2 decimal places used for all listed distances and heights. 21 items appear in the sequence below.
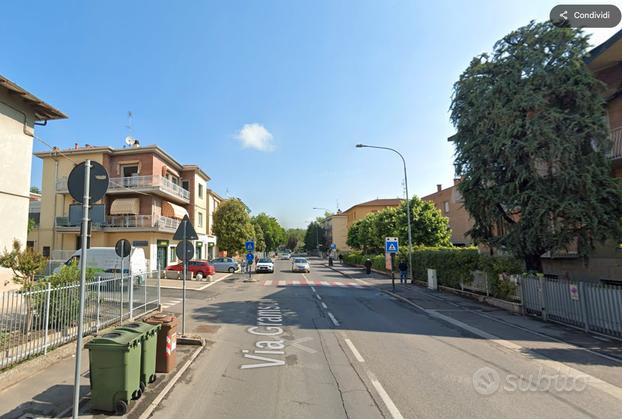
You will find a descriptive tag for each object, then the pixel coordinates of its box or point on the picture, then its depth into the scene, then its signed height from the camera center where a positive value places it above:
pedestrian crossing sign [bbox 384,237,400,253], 22.12 +0.25
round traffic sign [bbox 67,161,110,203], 4.39 +0.95
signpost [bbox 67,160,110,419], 4.07 +0.86
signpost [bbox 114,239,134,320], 13.40 +0.41
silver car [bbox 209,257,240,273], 34.84 -0.91
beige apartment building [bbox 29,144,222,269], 29.91 +4.68
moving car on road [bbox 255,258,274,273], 36.25 -1.28
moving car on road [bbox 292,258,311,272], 37.31 -1.37
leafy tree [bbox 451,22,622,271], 13.09 +3.64
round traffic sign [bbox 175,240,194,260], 9.62 +0.15
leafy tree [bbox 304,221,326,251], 120.56 +5.31
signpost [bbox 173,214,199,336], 9.45 +0.48
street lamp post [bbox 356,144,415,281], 25.05 +4.60
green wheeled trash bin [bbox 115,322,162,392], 5.27 -1.33
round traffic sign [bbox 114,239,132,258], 13.41 +0.41
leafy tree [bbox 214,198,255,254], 41.34 +3.29
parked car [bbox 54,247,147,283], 19.96 +0.00
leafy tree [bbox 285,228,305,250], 164.50 +6.10
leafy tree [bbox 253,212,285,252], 88.56 +6.19
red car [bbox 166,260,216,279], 27.38 -0.92
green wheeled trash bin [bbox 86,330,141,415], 4.63 -1.45
